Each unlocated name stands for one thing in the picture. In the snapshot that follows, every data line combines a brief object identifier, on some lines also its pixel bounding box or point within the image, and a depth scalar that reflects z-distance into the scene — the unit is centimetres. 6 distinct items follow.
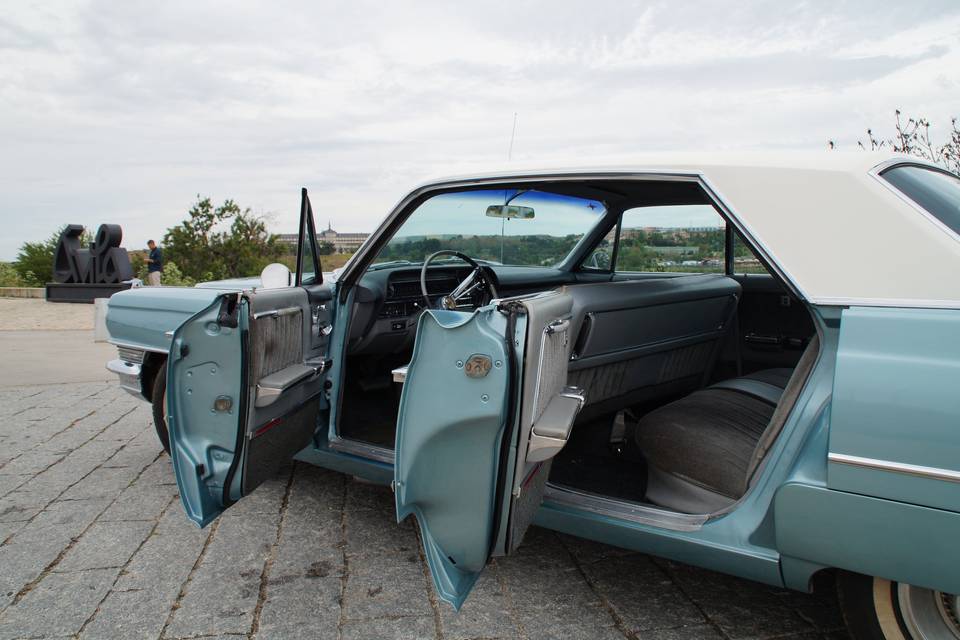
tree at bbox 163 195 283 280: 1631
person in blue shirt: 1518
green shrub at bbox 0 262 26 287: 1727
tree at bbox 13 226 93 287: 1792
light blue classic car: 183
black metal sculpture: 1549
